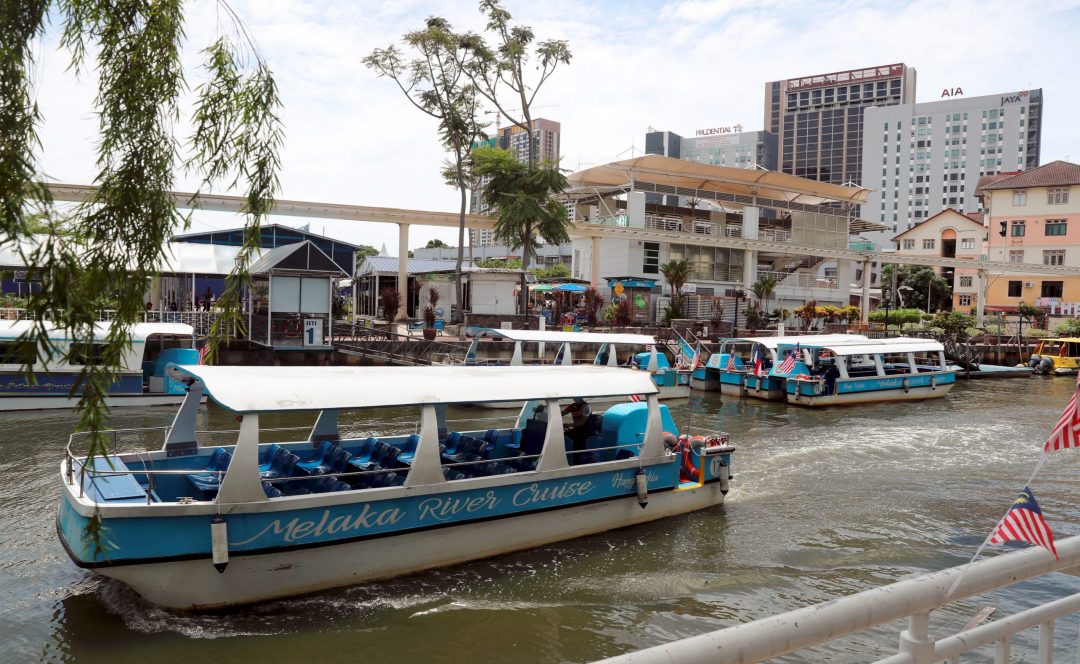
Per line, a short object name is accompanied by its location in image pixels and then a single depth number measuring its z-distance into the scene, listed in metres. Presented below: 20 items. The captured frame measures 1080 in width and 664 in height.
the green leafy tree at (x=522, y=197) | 38.25
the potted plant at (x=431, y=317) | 33.00
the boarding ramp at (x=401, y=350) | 28.61
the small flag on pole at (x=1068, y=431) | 4.95
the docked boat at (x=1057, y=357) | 40.44
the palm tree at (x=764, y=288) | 49.25
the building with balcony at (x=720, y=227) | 47.72
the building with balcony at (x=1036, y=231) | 58.75
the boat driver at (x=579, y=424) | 12.58
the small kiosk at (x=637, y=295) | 43.91
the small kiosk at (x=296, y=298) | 28.30
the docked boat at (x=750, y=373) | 28.27
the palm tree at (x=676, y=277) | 43.28
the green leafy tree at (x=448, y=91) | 39.56
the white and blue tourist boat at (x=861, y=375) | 27.08
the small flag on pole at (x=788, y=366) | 27.99
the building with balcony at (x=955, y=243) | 70.25
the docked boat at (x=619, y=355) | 25.28
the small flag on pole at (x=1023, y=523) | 4.33
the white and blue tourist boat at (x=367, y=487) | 8.12
